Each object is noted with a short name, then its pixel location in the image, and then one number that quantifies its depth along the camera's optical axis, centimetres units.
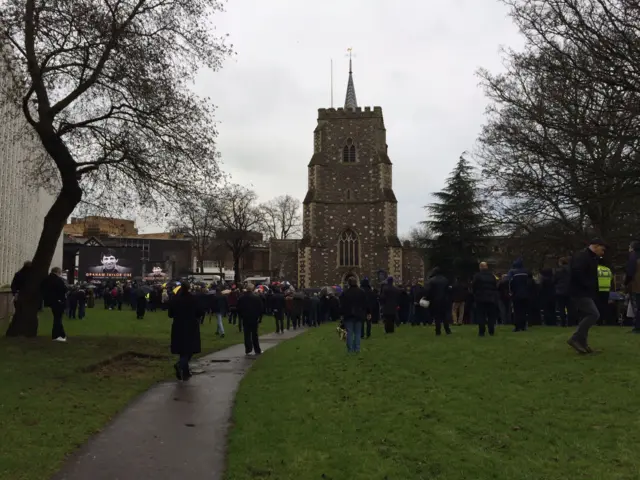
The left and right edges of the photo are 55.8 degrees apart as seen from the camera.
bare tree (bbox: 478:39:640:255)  1324
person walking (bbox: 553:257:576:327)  1472
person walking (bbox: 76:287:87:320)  2616
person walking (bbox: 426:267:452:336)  1506
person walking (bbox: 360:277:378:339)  1559
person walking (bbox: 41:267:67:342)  1423
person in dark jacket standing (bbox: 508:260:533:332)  1563
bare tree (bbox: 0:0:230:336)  1451
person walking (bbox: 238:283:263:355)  1441
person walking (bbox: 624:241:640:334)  1249
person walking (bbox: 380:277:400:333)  1691
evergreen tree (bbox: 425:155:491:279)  3941
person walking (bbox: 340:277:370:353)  1276
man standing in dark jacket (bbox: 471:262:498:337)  1402
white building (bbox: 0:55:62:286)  2730
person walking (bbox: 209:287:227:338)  2017
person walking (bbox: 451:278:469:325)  1866
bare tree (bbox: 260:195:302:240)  8625
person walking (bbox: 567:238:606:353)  991
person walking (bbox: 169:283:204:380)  1097
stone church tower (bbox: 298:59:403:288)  5522
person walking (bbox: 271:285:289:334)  2334
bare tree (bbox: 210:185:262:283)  5791
